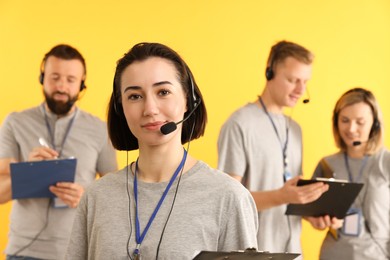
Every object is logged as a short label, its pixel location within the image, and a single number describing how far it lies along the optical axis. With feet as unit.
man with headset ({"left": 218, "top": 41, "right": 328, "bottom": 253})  10.78
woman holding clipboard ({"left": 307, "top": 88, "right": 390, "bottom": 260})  11.77
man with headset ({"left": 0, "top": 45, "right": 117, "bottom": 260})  10.33
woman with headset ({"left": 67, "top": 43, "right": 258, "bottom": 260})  5.93
